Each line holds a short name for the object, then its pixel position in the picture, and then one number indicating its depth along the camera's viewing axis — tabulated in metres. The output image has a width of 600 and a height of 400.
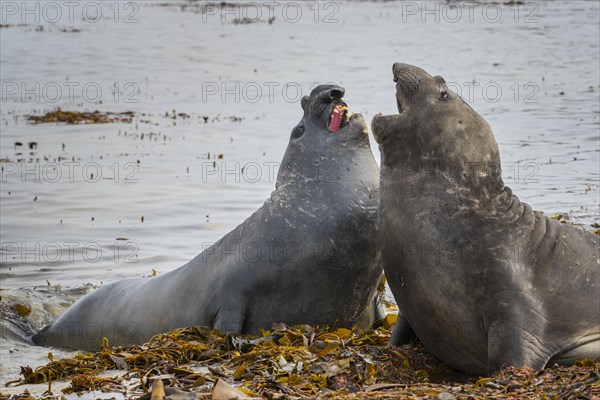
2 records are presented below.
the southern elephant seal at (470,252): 12.28
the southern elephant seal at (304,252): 15.49
